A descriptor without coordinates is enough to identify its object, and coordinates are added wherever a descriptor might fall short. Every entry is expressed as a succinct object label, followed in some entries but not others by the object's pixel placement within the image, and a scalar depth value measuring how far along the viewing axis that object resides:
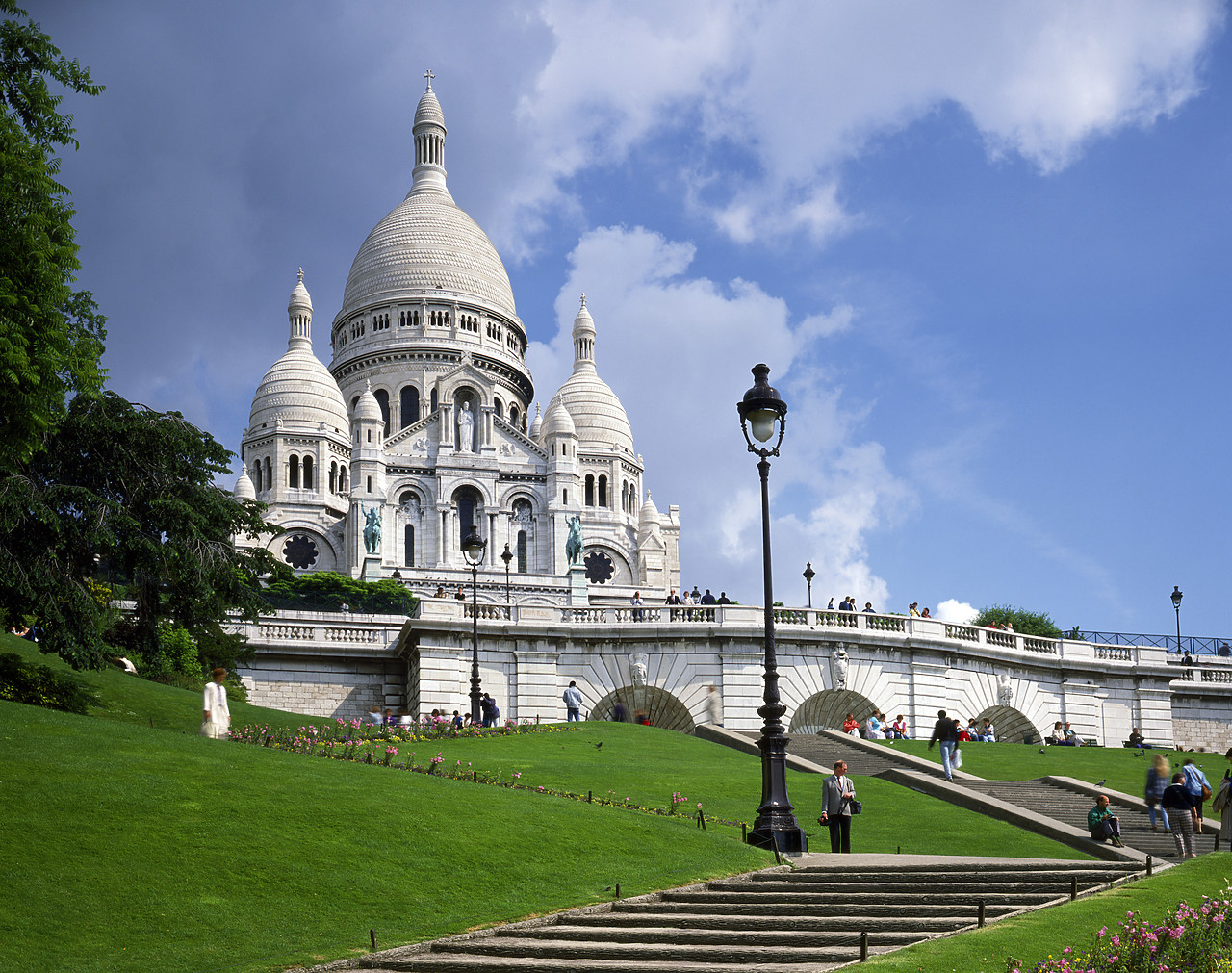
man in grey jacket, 18.20
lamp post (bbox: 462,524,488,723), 31.31
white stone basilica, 83.12
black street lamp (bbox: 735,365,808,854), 17.48
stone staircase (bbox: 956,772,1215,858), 20.17
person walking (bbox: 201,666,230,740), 21.12
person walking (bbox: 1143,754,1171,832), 20.77
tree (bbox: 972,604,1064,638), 70.56
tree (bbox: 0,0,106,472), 19.03
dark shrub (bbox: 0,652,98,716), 23.45
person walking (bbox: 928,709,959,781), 26.03
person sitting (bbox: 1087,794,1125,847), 19.27
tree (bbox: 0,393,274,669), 24.45
